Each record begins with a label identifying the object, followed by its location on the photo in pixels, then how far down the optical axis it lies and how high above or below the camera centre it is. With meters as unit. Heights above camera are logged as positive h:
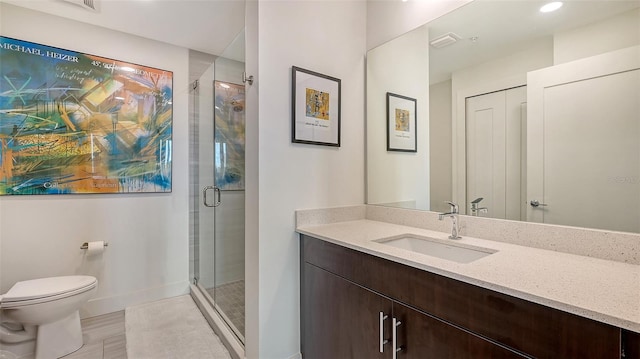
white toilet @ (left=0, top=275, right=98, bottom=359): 1.68 -0.87
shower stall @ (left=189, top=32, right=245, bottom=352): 2.07 -0.04
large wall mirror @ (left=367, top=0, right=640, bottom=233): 1.06 +0.31
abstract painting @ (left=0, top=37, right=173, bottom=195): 2.01 +0.47
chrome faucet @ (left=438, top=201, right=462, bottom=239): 1.45 -0.22
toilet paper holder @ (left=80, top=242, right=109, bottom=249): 2.25 -0.54
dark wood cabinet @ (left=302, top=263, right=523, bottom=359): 0.92 -0.63
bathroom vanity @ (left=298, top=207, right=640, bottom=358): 0.69 -0.40
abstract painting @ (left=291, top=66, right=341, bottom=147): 1.65 +0.45
